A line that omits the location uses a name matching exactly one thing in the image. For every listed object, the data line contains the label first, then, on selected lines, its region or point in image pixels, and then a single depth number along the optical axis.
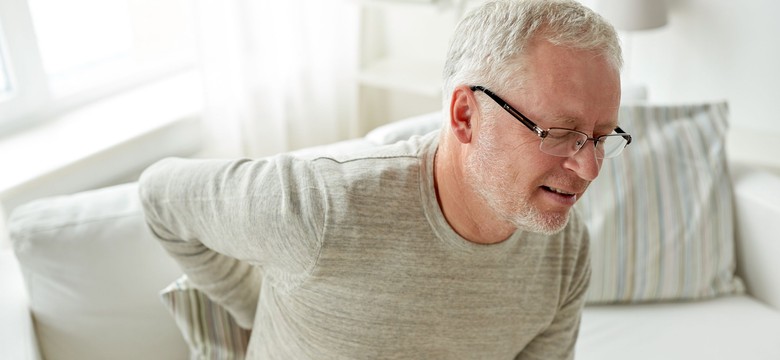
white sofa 1.42
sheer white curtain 2.13
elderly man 1.05
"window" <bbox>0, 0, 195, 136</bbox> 1.98
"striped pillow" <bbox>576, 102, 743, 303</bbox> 1.82
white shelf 2.43
